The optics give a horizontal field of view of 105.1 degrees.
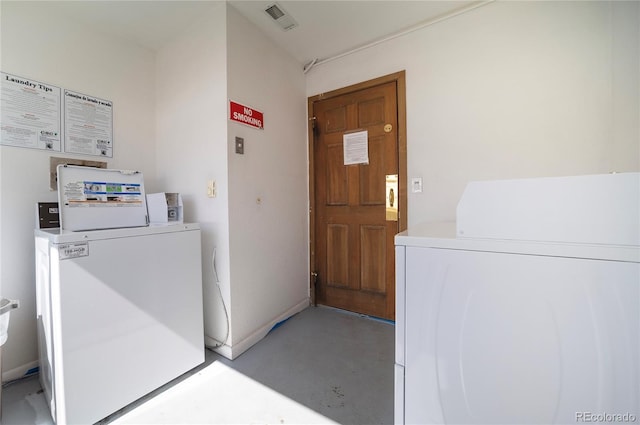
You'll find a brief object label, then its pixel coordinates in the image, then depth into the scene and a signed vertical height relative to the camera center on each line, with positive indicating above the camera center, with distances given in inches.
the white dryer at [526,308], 23.4 -11.5
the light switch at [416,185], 79.0 +6.5
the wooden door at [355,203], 84.7 +0.9
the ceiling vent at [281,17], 68.3 +55.7
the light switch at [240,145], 69.6 +17.7
